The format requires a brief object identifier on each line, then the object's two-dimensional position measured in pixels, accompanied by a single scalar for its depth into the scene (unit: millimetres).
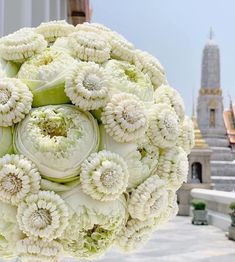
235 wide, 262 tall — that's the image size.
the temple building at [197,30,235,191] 23453
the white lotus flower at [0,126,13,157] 1390
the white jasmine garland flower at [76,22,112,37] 1628
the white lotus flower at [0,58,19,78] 1522
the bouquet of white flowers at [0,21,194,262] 1338
